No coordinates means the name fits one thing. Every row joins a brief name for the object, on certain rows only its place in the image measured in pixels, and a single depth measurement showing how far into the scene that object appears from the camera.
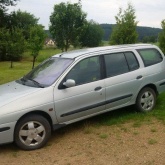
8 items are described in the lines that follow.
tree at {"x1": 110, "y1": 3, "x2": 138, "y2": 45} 19.36
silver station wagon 3.92
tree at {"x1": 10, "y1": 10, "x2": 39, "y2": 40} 44.40
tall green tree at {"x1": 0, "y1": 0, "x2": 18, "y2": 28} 18.54
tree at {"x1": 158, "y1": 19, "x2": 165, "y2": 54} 20.62
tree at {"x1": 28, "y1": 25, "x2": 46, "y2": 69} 23.86
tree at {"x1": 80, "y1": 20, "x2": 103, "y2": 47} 58.25
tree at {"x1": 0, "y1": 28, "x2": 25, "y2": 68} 24.56
